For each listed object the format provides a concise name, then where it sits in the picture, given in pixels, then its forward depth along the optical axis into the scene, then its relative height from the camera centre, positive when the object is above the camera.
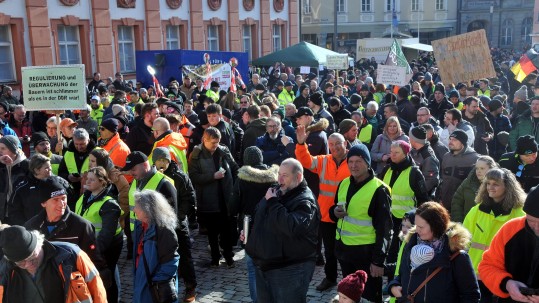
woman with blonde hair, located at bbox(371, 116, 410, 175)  8.09 -1.23
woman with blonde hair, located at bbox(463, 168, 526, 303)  4.95 -1.31
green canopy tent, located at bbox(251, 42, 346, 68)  22.19 -0.02
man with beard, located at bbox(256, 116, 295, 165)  7.86 -1.17
